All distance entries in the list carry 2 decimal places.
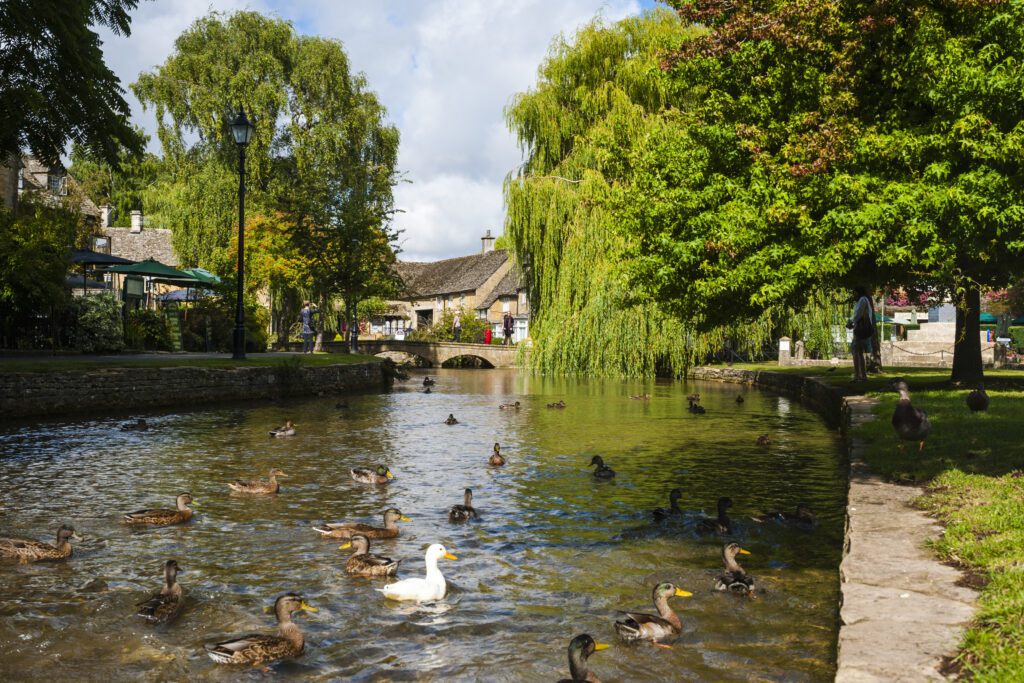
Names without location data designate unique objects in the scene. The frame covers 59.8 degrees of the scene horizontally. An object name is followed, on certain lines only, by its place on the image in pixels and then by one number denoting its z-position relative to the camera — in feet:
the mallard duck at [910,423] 38.27
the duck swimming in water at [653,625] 22.40
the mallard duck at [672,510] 35.37
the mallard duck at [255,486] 40.98
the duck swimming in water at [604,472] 45.14
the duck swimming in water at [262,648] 21.11
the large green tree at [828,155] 43.70
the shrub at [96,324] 101.19
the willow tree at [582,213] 118.93
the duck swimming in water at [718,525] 33.70
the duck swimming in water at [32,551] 29.19
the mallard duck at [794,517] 34.32
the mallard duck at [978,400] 49.14
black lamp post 92.58
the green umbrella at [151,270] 115.24
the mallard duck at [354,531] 32.94
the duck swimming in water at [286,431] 61.62
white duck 25.95
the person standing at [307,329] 137.90
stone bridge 199.31
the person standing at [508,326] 221.58
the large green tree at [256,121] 165.17
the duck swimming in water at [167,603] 23.88
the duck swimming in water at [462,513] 36.27
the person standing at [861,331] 81.46
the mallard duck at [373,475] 44.19
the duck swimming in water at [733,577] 26.17
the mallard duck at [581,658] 19.02
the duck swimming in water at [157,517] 34.37
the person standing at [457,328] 228.02
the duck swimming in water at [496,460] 50.18
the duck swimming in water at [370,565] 28.02
